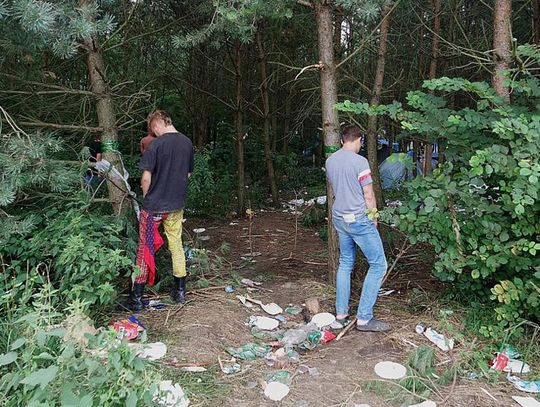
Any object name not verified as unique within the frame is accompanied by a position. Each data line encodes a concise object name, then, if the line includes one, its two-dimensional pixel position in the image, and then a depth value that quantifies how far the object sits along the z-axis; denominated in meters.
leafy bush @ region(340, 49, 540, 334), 3.44
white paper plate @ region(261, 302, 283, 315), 4.47
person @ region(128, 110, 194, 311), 4.32
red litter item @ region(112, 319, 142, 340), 3.64
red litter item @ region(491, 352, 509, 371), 3.51
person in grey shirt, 4.00
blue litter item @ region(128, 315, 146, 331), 3.87
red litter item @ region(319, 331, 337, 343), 3.94
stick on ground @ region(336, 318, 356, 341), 4.03
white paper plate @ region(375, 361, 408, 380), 3.40
